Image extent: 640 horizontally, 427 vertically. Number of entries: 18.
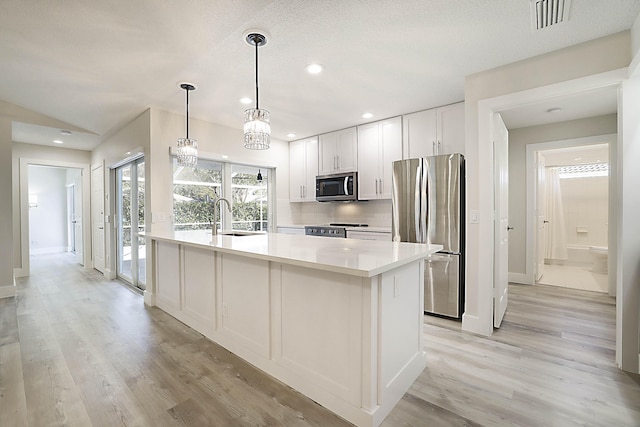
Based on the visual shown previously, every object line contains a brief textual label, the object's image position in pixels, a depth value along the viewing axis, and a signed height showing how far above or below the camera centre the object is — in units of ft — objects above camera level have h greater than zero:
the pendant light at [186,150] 10.26 +2.17
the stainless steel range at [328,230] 14.83 -0.96
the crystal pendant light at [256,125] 7.47 +2.19
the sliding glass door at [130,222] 14.07 -0.48
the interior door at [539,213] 14.84 -0.16
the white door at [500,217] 9.11 -0.22
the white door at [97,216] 17.81 -0.19
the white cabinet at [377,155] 13.74 +2.70
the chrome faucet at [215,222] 10.51 -0.37
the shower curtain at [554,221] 19.88 -0.77
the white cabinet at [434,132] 11.76 +3.30
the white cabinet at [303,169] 17.19 +2.54
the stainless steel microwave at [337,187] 15.06 +1.28
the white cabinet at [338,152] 15.42 +3.21
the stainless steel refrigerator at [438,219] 10.00 -0.31
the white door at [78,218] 20.71 -0.37
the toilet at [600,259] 16.62 -2.81
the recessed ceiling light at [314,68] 8.75 +4.29
